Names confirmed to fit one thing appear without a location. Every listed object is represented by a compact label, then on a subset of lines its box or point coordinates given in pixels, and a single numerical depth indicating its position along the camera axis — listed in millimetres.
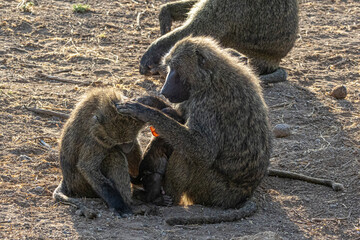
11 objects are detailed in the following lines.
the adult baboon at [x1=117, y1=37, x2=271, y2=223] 9055
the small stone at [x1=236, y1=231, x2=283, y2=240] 7564
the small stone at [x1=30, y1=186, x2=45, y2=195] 9416
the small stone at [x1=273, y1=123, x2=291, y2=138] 12117
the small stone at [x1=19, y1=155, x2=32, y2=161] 10398
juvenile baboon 8906
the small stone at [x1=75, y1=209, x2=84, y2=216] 8633
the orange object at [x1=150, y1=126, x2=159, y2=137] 9333
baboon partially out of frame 14281
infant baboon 9484
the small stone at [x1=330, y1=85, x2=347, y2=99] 13852
